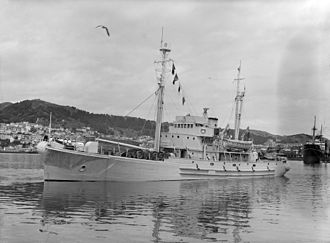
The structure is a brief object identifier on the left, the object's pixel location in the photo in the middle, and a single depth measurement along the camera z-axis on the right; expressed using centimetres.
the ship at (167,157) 3525
